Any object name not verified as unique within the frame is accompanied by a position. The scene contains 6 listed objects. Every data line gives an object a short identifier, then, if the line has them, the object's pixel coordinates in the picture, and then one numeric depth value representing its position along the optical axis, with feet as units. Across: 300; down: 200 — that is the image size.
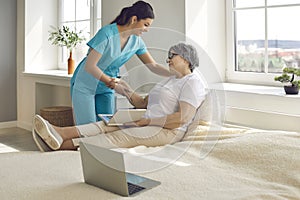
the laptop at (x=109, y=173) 3.96
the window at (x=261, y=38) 8.43
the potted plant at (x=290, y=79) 7.58
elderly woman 4.66
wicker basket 11.98
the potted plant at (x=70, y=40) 13.05
